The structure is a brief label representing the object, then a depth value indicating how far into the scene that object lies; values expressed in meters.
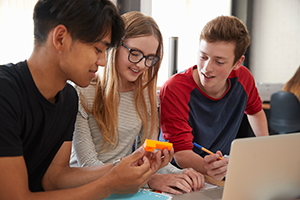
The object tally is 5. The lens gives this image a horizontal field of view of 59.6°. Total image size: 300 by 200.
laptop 0.62
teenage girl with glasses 1.12
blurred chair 2.85
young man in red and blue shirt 1.30
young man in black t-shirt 0.68
